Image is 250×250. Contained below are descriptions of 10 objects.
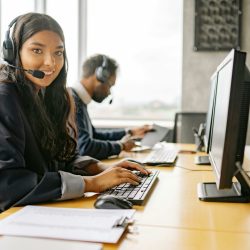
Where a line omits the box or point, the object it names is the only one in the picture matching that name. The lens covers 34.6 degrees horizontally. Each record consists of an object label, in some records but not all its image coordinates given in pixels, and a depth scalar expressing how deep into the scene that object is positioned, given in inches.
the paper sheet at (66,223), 32.9
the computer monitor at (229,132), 34.5
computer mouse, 40.3
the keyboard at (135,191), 43.9
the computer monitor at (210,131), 54.8
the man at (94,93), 85.3
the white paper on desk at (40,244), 30.5
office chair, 127.2
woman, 43.3
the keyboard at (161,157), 72.3
